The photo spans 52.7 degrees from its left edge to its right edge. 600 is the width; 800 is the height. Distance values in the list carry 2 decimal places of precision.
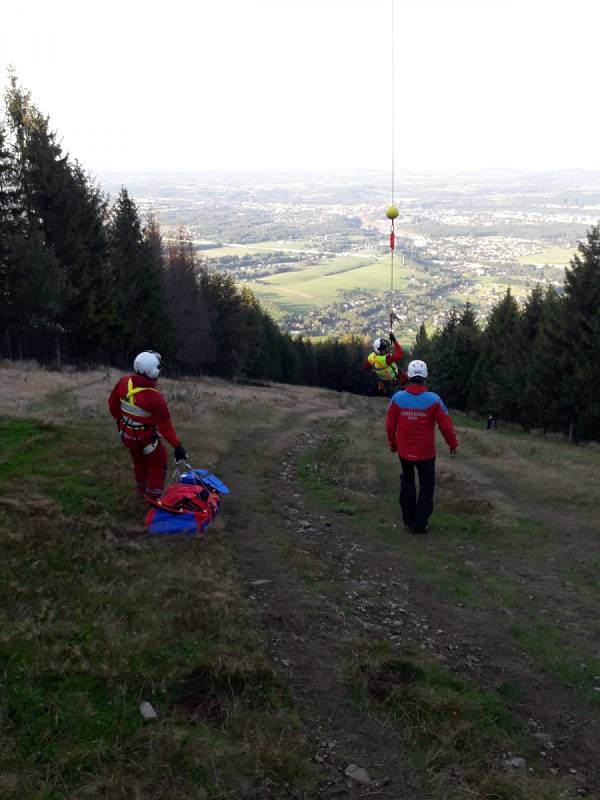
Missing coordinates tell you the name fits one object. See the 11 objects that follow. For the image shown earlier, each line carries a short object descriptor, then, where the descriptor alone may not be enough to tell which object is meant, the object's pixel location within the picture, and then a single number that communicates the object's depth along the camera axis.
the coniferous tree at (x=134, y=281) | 42.47
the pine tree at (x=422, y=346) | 73.63
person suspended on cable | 18.91
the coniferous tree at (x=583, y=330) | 36.81
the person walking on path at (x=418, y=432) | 11.50
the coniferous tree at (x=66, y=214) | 33.38
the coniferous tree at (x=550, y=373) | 38.56
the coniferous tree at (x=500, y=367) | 48.84
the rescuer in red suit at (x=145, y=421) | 9.83
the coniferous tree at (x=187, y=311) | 54.22
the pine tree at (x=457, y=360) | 62.12
